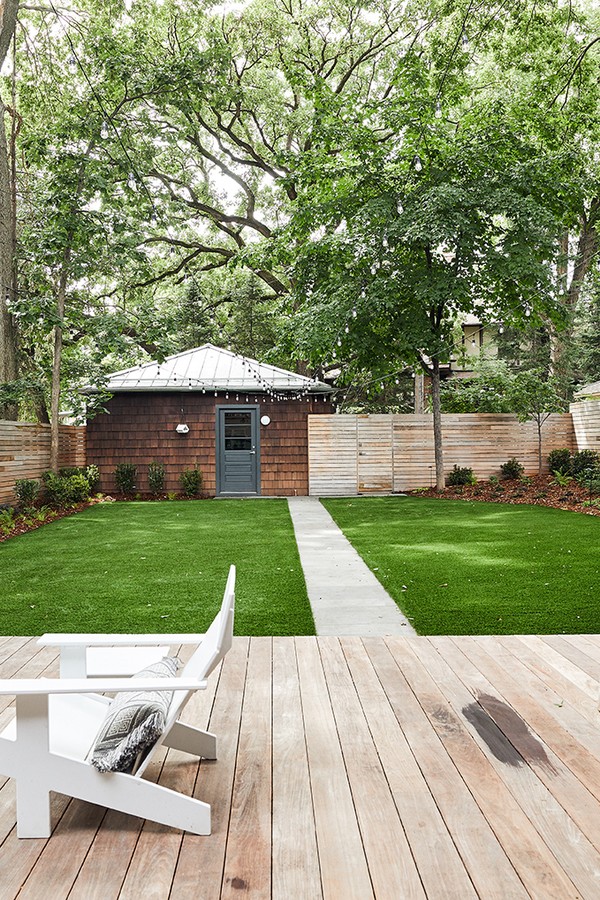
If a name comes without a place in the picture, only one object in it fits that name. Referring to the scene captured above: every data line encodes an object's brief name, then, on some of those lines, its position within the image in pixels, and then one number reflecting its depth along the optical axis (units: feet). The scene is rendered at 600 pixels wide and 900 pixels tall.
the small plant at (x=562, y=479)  42.80
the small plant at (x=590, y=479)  38.41
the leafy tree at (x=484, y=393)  47.10
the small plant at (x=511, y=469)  47.16
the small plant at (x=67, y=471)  42.68
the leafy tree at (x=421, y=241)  39.96
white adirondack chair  6.53
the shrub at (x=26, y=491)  36.24
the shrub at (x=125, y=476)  48.34
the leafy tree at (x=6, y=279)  37.99
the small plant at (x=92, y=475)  46.34
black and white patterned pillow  6.59
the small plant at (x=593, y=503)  35.26
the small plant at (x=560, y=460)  45.83
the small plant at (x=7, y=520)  30.96
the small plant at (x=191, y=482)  48.21
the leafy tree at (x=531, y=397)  43.91
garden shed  48.85
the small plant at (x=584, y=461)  43.42
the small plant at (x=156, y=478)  48.03
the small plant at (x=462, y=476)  46.88
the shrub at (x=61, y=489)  39.60
